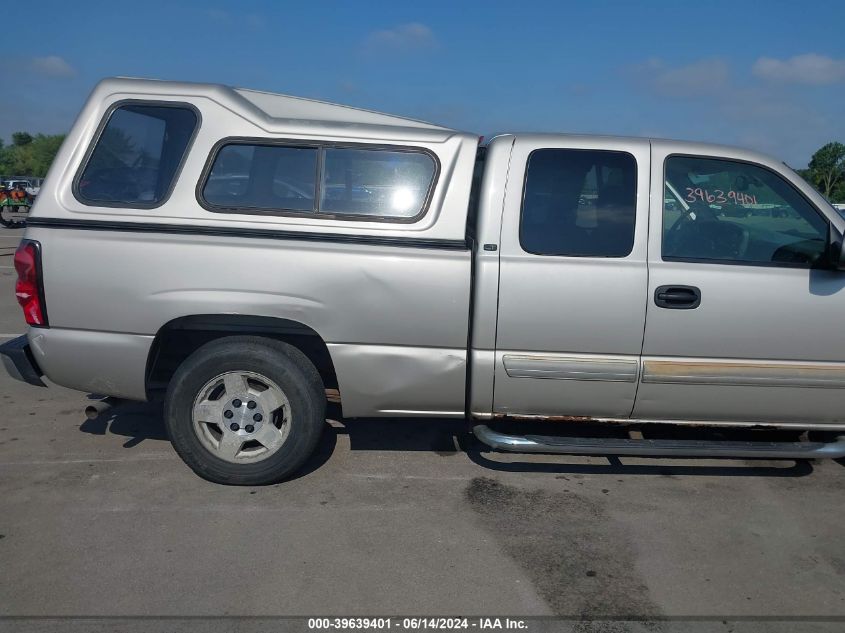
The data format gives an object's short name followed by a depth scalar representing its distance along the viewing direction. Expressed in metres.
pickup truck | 3.97
